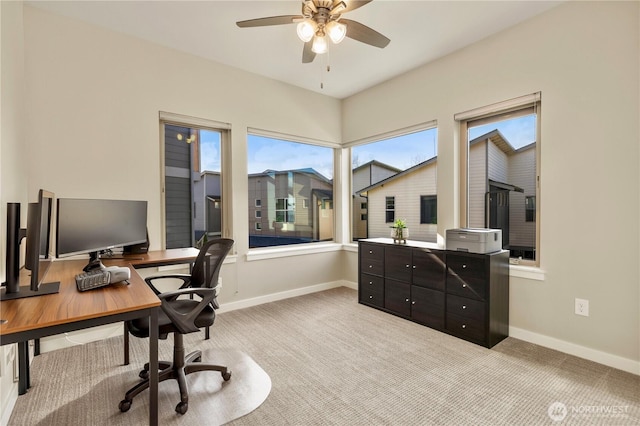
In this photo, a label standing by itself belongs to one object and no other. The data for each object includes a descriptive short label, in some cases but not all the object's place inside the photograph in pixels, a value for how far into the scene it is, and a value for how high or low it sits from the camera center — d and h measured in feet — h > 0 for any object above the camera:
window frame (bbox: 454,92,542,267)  9.43 +3.08
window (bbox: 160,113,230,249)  11.39 +1.29
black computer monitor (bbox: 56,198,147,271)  6.86 -0.29
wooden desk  4.05 -1.38
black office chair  6.25 -2.17
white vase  12.16 -0.87
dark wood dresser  9.16 -2.52
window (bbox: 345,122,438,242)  12.75 +1.45
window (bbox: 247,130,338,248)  13.65 +1.13
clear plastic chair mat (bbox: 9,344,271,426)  6.08 -3.91
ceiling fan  6.81 +4.37
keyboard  5.53 -1.19
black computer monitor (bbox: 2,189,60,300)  4.81 -0.67
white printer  9.29 -0.88
